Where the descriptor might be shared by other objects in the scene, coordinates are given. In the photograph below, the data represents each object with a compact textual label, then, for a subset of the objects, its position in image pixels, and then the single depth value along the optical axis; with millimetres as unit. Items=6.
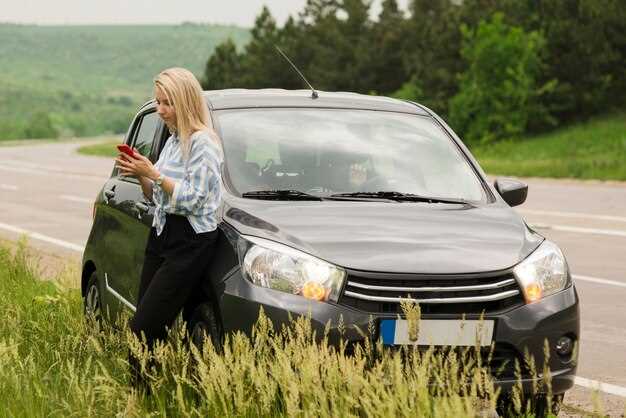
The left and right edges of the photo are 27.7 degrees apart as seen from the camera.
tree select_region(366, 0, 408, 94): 76312
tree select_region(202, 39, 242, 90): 90400
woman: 5363
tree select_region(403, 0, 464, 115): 62344
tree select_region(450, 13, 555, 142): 52469
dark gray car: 5117
